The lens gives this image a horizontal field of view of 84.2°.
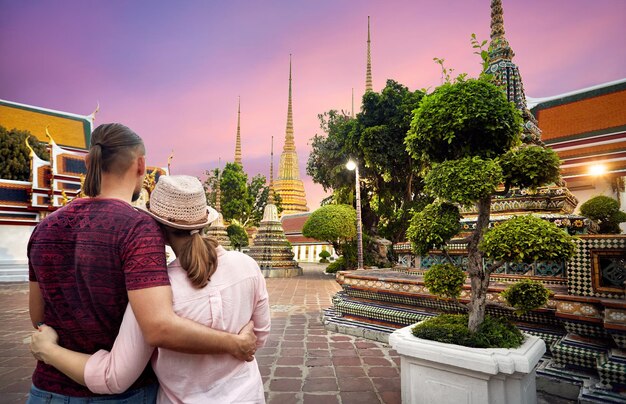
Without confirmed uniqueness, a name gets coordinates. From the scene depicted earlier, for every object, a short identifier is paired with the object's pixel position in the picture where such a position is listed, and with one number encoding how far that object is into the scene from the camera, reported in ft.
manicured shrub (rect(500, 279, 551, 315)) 9.32
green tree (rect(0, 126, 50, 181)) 60.54
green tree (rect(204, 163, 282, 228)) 88.79
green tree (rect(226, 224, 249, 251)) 88.69
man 4.05
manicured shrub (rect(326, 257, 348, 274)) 54.44
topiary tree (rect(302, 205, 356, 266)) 49.80
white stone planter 8.07
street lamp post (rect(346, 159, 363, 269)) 38.41
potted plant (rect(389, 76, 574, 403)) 8.28
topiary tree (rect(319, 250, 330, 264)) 84.79
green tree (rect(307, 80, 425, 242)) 47.91
